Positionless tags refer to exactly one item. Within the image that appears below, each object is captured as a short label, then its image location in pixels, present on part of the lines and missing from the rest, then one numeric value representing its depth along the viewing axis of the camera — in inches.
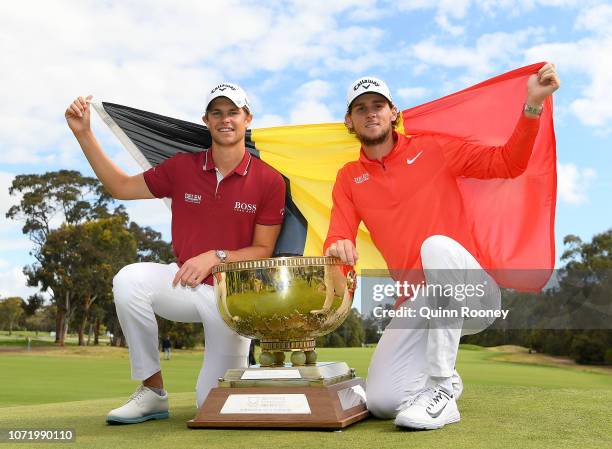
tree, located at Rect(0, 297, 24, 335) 2689.5
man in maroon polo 161.3
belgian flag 177.2
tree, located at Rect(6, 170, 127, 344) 1606.8
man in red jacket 151.3
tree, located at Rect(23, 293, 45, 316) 1715.1
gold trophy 135.2
